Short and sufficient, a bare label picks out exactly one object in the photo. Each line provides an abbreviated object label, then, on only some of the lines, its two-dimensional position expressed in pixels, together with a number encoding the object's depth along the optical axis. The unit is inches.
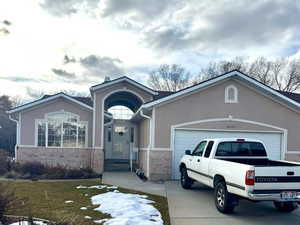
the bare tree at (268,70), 1393.9
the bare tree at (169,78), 1571.1
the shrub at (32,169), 574.9
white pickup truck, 269.1
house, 519.5
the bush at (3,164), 576.1
